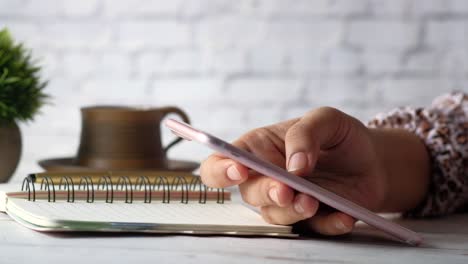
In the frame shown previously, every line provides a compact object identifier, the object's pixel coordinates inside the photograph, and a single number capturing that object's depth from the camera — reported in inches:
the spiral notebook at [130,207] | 31.9
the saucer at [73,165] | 42.1
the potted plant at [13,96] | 41.5
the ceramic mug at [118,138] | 42.5
